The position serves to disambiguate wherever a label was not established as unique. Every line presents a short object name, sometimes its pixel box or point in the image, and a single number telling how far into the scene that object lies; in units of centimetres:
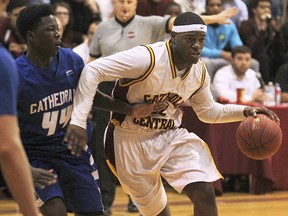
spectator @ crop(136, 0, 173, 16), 1604
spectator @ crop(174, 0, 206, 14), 1702
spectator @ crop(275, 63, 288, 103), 1535
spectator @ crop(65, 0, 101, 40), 1600
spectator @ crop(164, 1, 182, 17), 1556
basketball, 898
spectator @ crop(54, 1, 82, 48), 1457
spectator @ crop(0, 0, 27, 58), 1374
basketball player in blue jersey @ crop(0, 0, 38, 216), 465
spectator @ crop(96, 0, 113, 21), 1636
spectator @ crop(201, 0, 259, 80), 1560
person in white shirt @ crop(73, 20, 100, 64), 1417
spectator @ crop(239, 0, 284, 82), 1718
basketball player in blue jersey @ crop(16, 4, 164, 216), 761
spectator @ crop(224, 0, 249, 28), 1774
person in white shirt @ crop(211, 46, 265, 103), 1494
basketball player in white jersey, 839
